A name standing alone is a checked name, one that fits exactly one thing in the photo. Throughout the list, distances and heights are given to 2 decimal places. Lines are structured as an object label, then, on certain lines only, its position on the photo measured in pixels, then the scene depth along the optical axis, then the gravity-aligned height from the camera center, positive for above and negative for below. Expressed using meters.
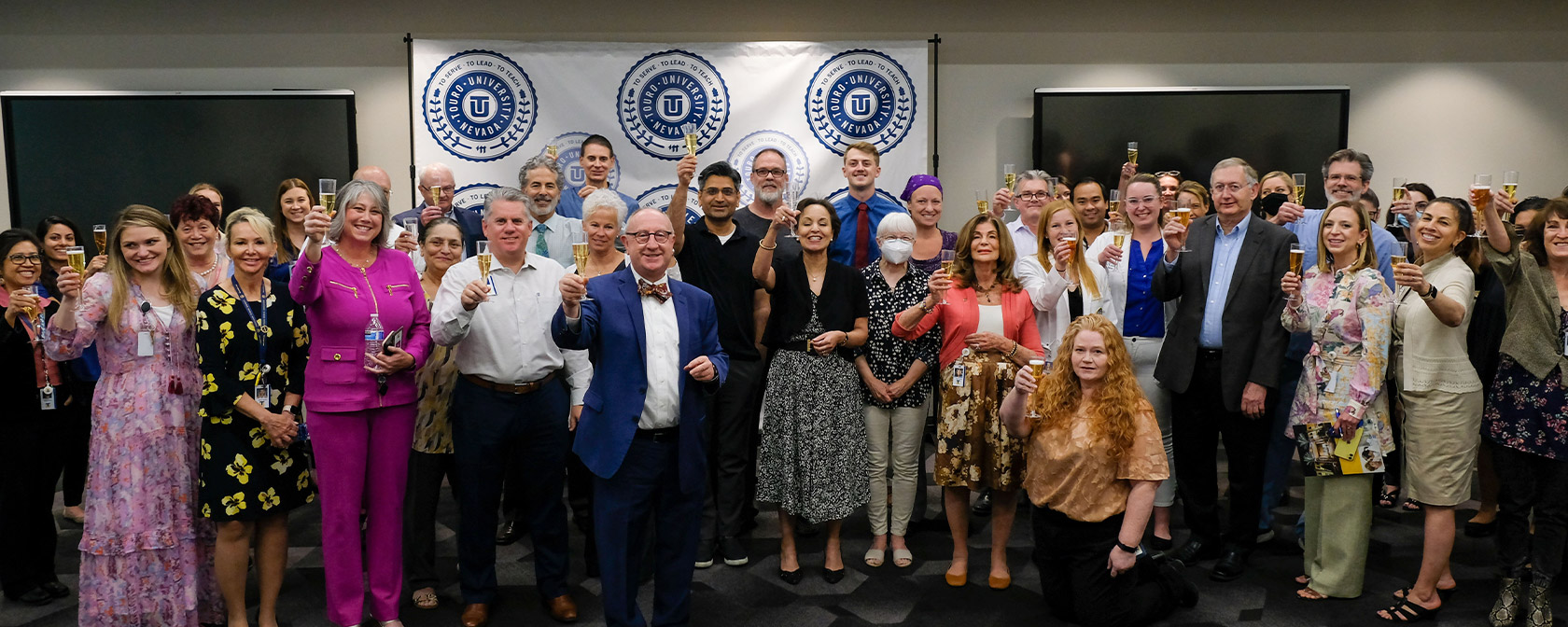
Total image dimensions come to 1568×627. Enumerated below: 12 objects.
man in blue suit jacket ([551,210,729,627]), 3.13 -0.47
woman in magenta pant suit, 3.24 -0.42
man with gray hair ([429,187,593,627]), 3.45 -0.48
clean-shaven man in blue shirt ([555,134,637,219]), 5.30 +0.54
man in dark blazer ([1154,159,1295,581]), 4.00 -0.36
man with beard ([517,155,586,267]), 4.69 +0.27
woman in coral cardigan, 3.92 -0.43
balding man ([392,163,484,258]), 4.91 +0.32
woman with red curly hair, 3.42 -0.77
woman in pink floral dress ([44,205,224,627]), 3.24 -0.54
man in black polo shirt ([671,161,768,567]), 4.15 -0.26
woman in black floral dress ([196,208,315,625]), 3.21 -0.46
